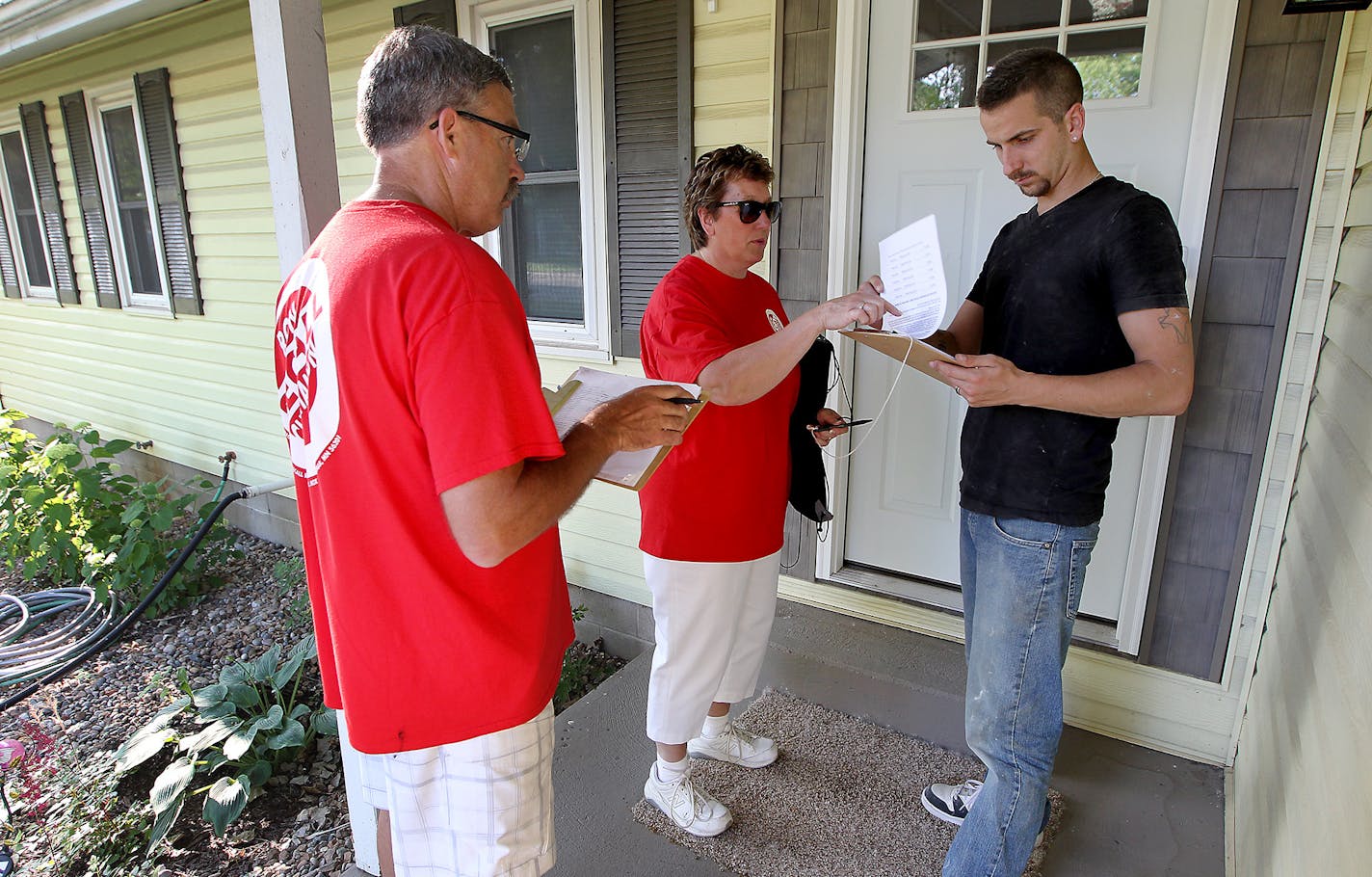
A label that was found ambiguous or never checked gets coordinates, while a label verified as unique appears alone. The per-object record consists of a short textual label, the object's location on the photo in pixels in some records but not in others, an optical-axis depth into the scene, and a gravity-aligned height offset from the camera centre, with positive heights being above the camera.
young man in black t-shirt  1.45 -0.31
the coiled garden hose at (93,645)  3.81 -2.07
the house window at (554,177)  3.37 +0.23
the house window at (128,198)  5.76 +0.24
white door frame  2.04 +0.08
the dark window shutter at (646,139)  3.00 +0.35
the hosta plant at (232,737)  2.64 -1.87
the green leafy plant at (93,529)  4.61 -1.79
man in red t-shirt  1.04 -0.33
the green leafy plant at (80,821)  2.55 -1.99
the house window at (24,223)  7.04 +0.07
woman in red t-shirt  1.85 -0.63
